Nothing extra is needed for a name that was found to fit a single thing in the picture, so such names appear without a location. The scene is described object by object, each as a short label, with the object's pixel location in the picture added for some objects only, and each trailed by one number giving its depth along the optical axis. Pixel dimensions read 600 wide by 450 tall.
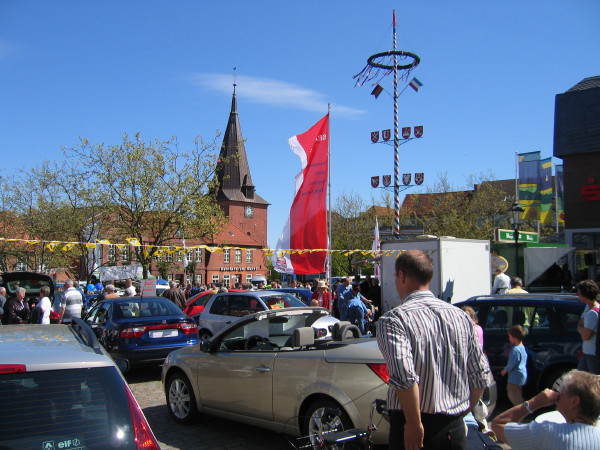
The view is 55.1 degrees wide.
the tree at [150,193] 29.48
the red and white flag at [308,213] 16.97
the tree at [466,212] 43.78
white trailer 15.30
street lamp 21.81
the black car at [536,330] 7.62
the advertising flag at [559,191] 31.28
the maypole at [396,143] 25.73
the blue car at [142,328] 10.41
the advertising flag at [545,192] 35.00
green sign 22.42
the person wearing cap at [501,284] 13.88
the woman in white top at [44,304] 12.68
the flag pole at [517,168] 36.28
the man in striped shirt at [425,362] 2.86
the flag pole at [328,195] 17.11
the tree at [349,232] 53.97
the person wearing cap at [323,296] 17.06
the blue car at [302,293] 17.56
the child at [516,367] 6.55
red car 16.55
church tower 95.94
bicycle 3.62
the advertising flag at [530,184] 35.12
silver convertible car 5.30
